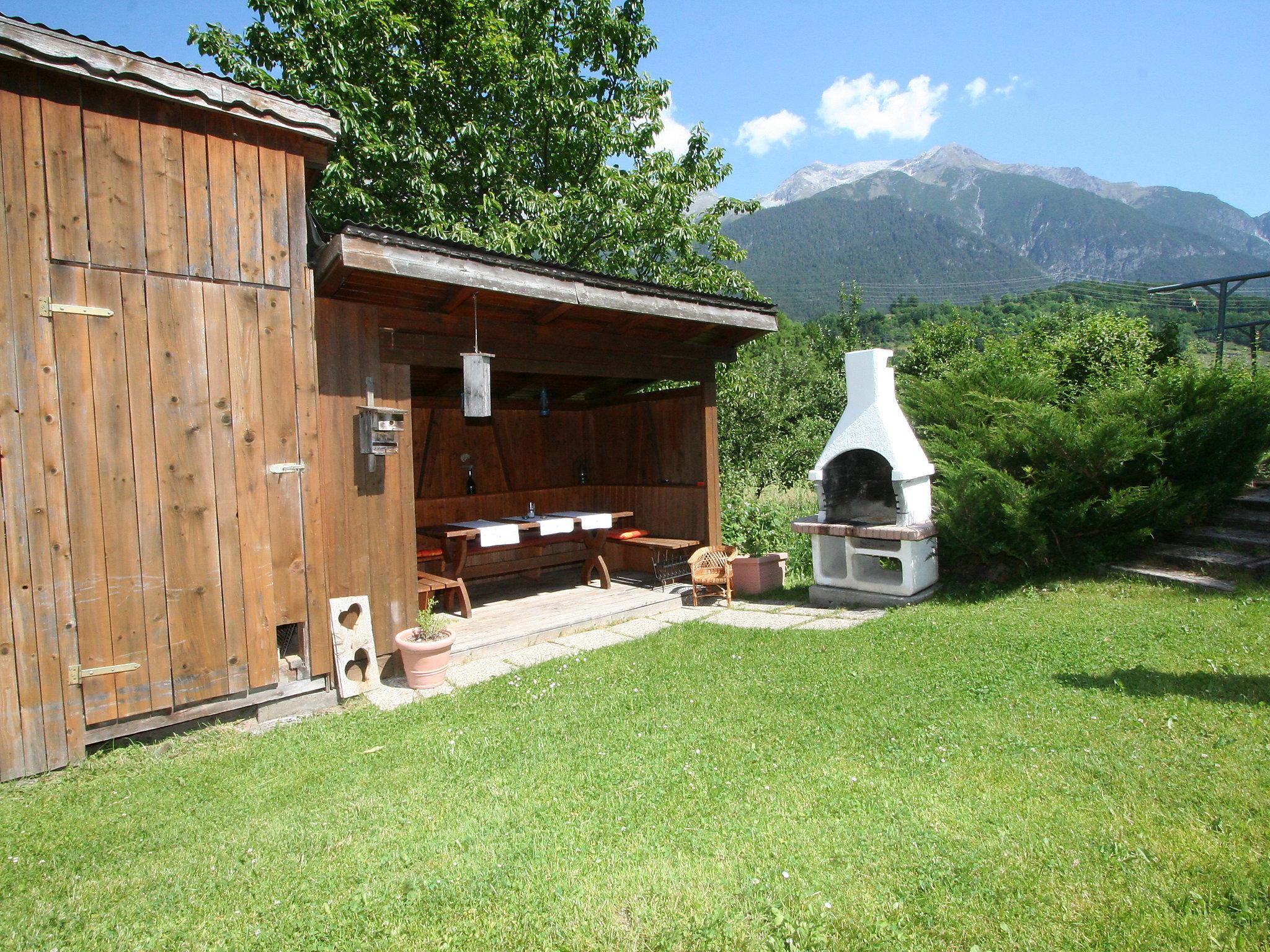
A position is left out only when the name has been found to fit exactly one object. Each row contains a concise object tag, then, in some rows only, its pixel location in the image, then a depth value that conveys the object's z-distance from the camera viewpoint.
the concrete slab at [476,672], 5.15
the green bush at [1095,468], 6.29
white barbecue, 6.61
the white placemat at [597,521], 7.75
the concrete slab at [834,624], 6.05
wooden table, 7.35
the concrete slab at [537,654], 5.56
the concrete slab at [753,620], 6.34
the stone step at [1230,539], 6.26
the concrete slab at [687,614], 6.76
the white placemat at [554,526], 7.44
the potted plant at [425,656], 4.96
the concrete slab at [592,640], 5.97
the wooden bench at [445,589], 6.43
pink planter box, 7.81
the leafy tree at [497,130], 10.49
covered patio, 5.05
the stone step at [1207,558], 5.90
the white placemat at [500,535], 6.90
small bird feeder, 4.98
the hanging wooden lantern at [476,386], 5.12
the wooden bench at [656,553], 7.96
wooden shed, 3.63
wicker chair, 7.32
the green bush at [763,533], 8.66
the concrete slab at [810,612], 6.60
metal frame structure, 9.85
